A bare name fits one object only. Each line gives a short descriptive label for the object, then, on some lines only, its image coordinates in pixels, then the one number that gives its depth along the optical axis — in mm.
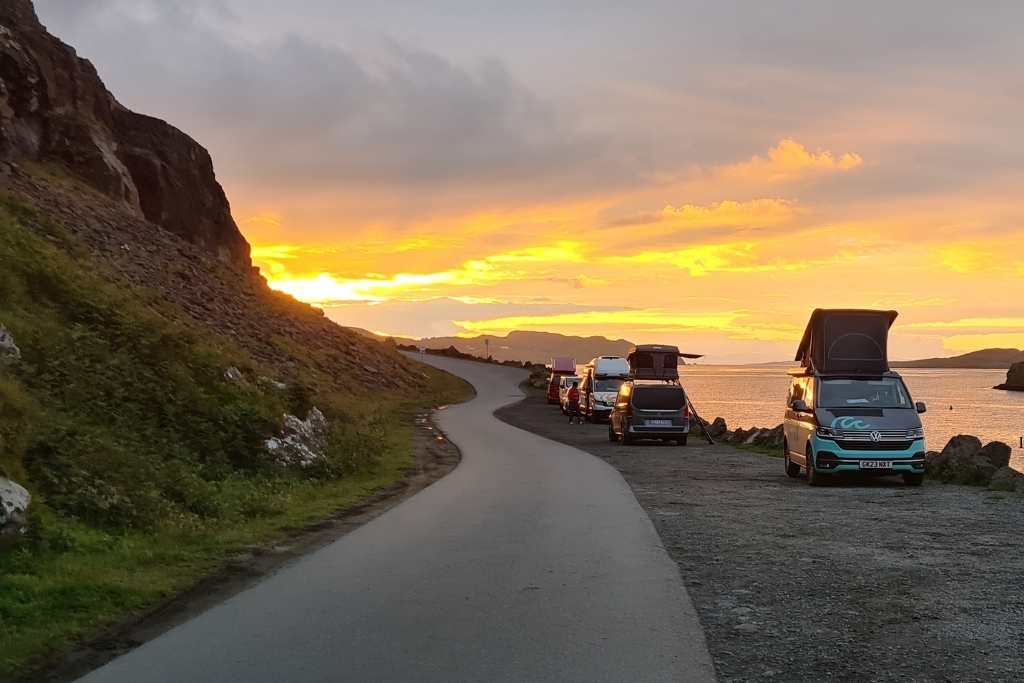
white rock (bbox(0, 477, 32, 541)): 9211
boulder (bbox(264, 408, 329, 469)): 17500
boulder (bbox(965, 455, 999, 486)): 19016
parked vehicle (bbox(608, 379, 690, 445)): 30078
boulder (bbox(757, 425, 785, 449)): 30359
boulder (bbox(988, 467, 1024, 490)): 17819
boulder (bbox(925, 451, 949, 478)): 20422
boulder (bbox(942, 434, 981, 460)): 20406
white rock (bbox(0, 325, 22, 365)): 14453
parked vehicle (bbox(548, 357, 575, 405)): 58062
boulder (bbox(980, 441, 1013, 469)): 22344
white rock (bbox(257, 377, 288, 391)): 21012
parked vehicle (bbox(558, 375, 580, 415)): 52469
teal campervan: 18031
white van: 42344
